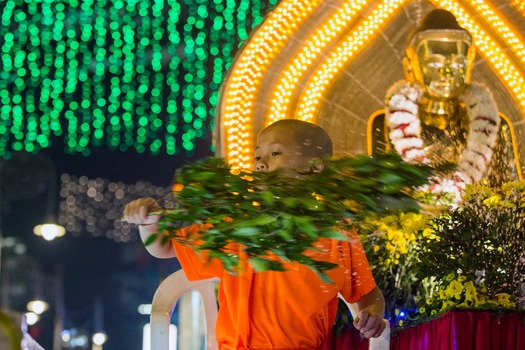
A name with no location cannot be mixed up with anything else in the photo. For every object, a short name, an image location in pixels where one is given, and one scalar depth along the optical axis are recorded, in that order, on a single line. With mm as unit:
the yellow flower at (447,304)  7766
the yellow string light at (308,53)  11669
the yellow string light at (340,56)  11854
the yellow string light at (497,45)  11981
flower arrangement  7899
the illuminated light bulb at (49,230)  19199
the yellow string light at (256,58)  11398
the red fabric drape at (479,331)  7380
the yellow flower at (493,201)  8170
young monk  5927
